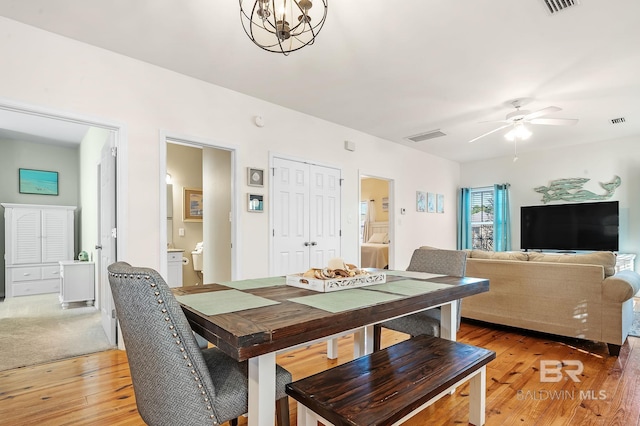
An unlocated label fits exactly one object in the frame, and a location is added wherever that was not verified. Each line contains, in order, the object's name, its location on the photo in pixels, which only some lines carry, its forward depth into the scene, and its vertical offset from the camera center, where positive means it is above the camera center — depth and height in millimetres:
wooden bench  1204 -732
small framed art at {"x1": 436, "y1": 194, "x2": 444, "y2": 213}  6715 +152
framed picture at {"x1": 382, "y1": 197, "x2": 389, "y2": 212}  8656 +172
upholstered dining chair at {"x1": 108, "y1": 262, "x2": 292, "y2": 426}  1046 -485
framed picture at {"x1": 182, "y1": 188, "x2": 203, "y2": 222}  5359 +99
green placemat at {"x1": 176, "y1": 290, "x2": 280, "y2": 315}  1330 -400
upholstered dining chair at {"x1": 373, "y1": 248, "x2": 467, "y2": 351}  2182 -468
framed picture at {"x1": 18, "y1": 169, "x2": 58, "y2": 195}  5488 +503
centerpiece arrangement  1694 -361
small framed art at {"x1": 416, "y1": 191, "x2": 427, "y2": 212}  6188 +178
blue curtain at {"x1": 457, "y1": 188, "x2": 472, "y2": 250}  7109 -207
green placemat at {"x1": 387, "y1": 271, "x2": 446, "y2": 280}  2156 -434
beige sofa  2748 -756
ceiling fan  3713 +1061
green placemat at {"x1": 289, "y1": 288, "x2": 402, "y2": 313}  1363 -397
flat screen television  5367 -287
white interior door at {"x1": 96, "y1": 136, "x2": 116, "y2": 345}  2918 -164
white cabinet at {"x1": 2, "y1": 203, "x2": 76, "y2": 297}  5125 -544
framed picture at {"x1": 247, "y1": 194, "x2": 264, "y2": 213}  3709 +90
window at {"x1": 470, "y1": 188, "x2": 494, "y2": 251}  7043 -164
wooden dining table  1074 -409
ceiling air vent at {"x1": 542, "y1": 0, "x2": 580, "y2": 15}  2225 +1392
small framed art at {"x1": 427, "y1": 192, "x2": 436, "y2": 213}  6455 +165
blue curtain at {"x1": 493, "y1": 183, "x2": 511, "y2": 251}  6633 -195
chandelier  1779 +1326
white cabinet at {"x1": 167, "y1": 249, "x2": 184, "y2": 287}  4398 -747
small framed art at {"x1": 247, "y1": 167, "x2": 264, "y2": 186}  3721 +390
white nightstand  4410 -956
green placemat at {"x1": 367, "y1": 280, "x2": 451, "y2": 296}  1684 -413
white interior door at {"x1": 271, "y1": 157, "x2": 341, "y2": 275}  4004 -60
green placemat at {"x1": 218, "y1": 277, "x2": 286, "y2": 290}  1868 -427
